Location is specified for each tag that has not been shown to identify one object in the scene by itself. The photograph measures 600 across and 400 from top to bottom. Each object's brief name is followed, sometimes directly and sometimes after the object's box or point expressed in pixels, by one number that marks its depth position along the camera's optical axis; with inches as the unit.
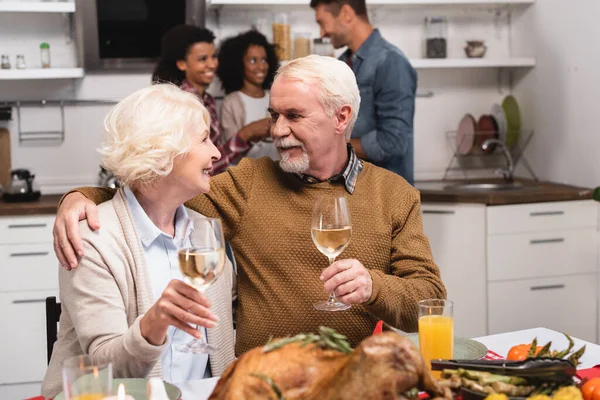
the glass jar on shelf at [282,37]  162.6
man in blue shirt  126.8
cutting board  158.6
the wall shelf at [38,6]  148.3
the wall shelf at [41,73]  149.3
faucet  169.2
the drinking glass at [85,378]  45.6
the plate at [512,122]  175.9
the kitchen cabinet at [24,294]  140.0
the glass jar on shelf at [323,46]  160.4
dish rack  176.6
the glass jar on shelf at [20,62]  152.2
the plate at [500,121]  174.6
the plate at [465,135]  174.2
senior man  79.9
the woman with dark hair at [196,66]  141.7
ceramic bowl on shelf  173.6
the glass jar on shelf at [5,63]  152.3
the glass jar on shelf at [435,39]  171.3
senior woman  64.7
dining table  60.7
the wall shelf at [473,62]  166.4
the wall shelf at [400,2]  154.7
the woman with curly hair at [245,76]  154.2
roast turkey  41.9
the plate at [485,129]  175.6
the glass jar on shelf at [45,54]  155.0
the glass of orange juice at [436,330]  57.8
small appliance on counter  146.6
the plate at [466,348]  61.6
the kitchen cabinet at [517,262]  147.1
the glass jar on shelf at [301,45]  164.2
